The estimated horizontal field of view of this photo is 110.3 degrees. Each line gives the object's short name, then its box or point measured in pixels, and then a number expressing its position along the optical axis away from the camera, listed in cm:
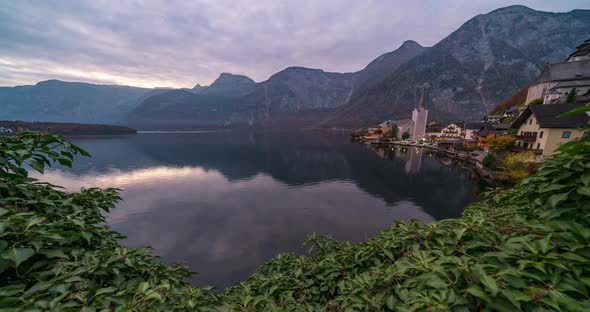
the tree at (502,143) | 4431
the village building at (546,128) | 3431
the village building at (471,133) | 7388
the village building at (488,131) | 6056
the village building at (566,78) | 5759
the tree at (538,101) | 6319
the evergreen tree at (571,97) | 4962
